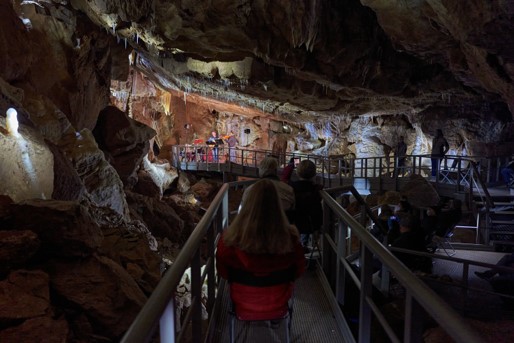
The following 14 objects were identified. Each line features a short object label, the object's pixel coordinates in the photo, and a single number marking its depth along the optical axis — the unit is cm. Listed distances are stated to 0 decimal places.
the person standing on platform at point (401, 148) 1930
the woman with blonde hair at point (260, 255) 186
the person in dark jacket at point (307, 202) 368
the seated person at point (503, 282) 467
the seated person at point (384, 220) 580
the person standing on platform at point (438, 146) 1220
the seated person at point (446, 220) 683
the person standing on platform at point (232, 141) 2561
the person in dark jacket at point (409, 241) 498
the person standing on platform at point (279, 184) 331
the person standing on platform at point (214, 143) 2195
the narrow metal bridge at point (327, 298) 119
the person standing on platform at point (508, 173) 1135
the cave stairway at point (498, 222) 736
